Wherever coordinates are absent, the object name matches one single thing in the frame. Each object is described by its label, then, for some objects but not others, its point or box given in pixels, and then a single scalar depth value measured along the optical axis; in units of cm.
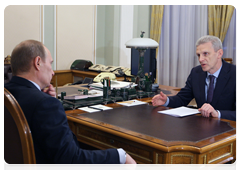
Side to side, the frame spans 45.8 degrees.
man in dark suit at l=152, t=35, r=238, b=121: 264
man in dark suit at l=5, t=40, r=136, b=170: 132
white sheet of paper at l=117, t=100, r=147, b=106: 268
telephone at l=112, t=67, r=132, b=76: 439
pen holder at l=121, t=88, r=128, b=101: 290
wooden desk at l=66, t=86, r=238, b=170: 162
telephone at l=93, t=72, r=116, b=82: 410
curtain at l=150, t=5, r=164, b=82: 640
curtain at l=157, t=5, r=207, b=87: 611
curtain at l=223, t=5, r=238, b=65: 556
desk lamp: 331
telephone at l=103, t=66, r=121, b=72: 506
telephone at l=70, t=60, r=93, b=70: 580
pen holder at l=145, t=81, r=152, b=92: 322
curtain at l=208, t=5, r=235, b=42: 554
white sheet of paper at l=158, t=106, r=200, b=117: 229
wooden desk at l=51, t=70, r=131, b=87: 565
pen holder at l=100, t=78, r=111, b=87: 279
